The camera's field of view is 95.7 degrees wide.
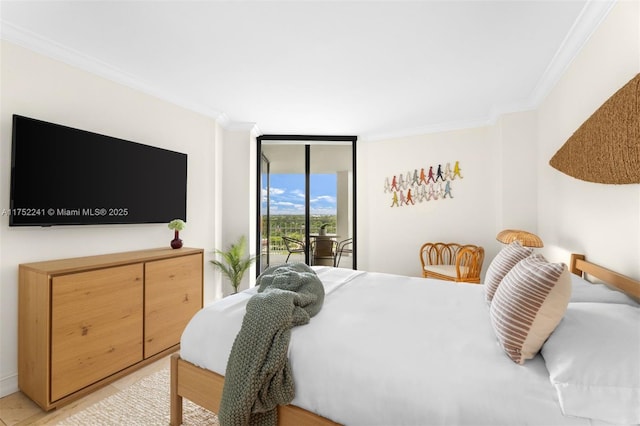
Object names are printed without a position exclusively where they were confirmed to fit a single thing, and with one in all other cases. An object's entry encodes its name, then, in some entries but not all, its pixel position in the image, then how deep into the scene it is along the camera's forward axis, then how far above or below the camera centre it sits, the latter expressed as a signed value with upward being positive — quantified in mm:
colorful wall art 4102 +472
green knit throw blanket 1201 -637
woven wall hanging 1409 +429
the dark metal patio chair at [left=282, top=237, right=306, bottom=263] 4895 -487
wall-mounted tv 2016 +309
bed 935 -569
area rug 1724 -1225
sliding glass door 4852 +241
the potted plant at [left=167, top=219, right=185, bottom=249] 2949 -136
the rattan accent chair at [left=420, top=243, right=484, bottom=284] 3332 -590
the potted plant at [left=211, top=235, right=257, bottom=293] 3791 -640
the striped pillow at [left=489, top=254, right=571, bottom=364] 1106 -366
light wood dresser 1834 -758
